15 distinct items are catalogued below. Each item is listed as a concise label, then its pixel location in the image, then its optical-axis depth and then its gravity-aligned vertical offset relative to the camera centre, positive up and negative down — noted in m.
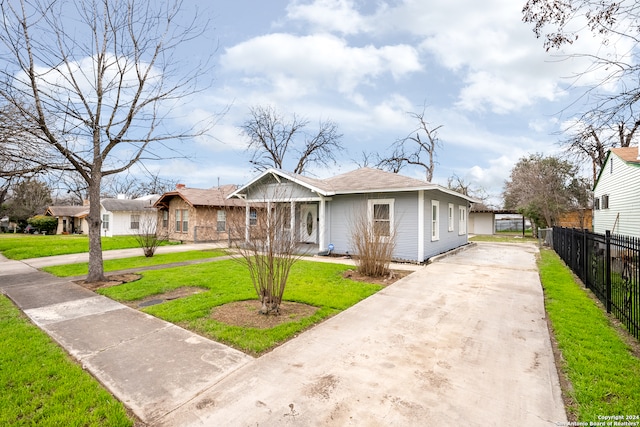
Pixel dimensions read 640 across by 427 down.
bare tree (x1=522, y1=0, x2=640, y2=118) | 3.67 +2.47
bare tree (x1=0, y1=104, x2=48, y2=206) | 4.90 +1.29
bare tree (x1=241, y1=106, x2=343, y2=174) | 29.88 +8.25
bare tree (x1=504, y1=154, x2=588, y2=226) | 23.12 +2.76
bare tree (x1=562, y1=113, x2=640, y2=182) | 4.31 +1.49
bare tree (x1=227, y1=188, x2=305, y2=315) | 5.12 -0.53
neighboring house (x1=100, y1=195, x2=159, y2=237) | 24.38 +0.38
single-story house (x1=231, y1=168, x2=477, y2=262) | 10.84 +0.61
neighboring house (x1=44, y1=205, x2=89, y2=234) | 34.38 +0.04
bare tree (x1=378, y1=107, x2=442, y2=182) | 26.23 +6.75
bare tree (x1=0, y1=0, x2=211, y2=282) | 6.50 +3.59
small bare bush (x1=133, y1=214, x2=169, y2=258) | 12.40 -0.90
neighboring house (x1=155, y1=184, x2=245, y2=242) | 18.88 +0.35
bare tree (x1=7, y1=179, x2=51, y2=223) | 35.94 +2.02
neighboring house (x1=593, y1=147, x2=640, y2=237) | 11.37 +1.29
